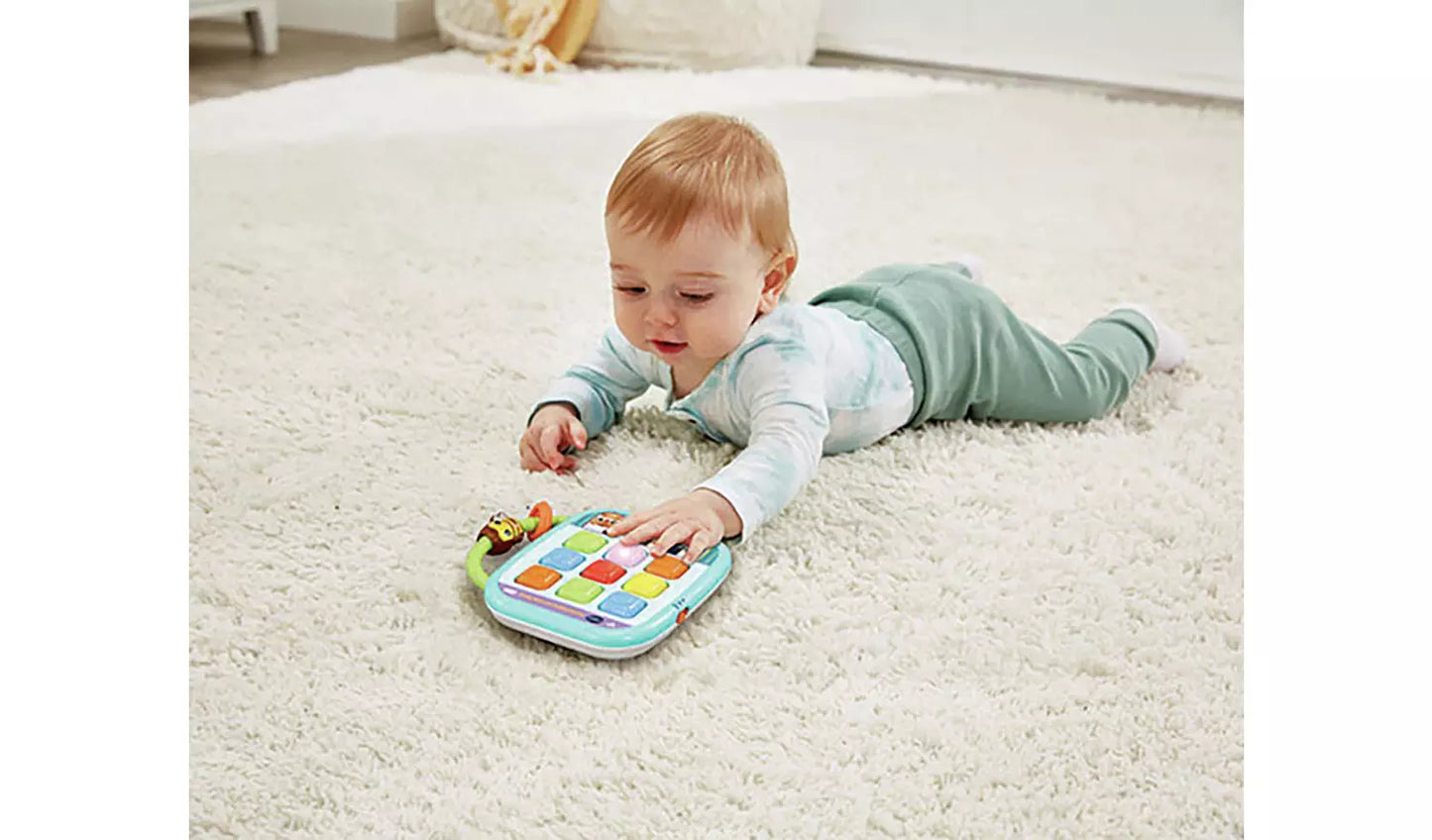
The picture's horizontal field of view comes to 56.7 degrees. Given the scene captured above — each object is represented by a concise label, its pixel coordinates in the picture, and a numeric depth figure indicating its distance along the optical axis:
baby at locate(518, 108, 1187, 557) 0.98
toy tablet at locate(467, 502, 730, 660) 0.86
